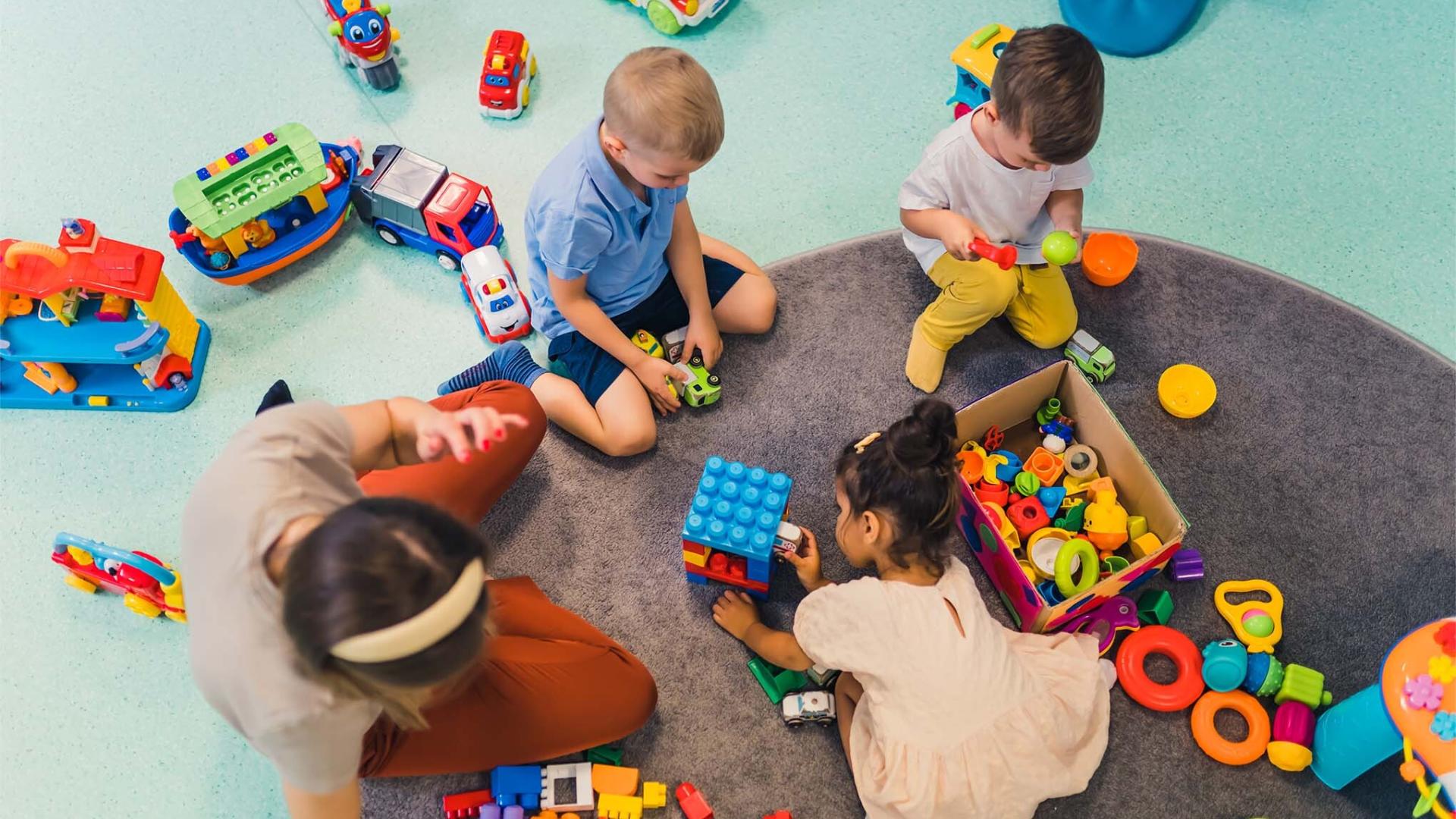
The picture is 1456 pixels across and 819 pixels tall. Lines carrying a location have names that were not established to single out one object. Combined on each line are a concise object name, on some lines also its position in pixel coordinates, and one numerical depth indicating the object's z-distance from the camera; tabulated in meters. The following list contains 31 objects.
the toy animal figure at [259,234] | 1.50
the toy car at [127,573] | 1.26
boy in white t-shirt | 1.16
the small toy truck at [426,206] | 1.49
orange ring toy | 1.20
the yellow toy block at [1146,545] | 1.26
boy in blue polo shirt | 1.10
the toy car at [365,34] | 1.61
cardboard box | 1.20
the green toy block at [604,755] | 1.21
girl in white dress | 1.07
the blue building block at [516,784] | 1.18
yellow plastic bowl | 1.40
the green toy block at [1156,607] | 1.26
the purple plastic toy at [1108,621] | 1.25
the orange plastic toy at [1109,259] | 1.50
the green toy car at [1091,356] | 1.43
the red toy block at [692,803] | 1.18
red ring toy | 1.23
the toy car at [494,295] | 1.44
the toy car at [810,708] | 1.21
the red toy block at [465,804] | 1.18
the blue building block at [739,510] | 1.19
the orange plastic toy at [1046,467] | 1.33
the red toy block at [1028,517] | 1.30
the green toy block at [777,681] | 1.24
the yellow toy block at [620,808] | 1.18
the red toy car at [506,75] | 1.63
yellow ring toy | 1.21
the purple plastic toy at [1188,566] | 1.29
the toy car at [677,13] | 1.70
